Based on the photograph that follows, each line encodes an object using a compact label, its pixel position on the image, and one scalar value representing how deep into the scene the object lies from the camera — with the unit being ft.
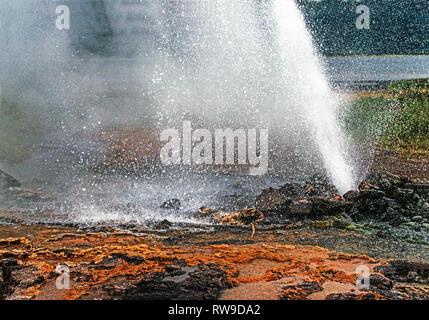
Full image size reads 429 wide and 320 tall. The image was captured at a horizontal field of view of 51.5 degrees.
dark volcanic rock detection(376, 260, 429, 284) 12.46
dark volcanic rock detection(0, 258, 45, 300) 11.10
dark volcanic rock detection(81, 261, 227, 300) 10.64
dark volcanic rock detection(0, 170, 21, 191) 24.94
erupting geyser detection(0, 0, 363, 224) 25.12
